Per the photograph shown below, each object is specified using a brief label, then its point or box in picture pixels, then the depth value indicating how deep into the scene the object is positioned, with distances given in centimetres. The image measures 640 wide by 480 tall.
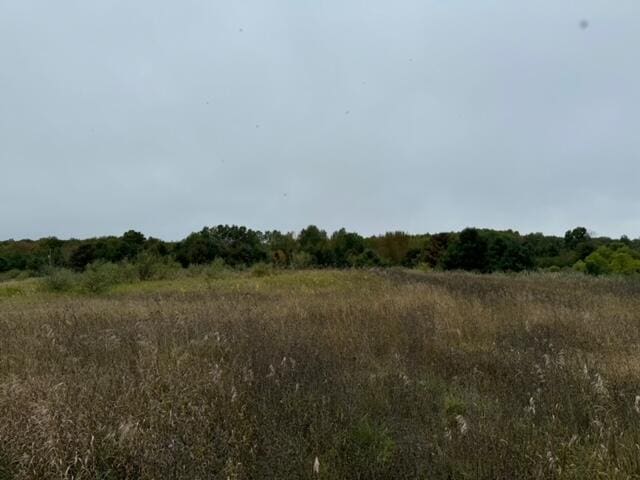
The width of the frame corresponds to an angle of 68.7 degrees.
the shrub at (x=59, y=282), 2039
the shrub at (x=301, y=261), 2986
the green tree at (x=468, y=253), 5041
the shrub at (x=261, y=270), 2320
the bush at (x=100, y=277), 2008
